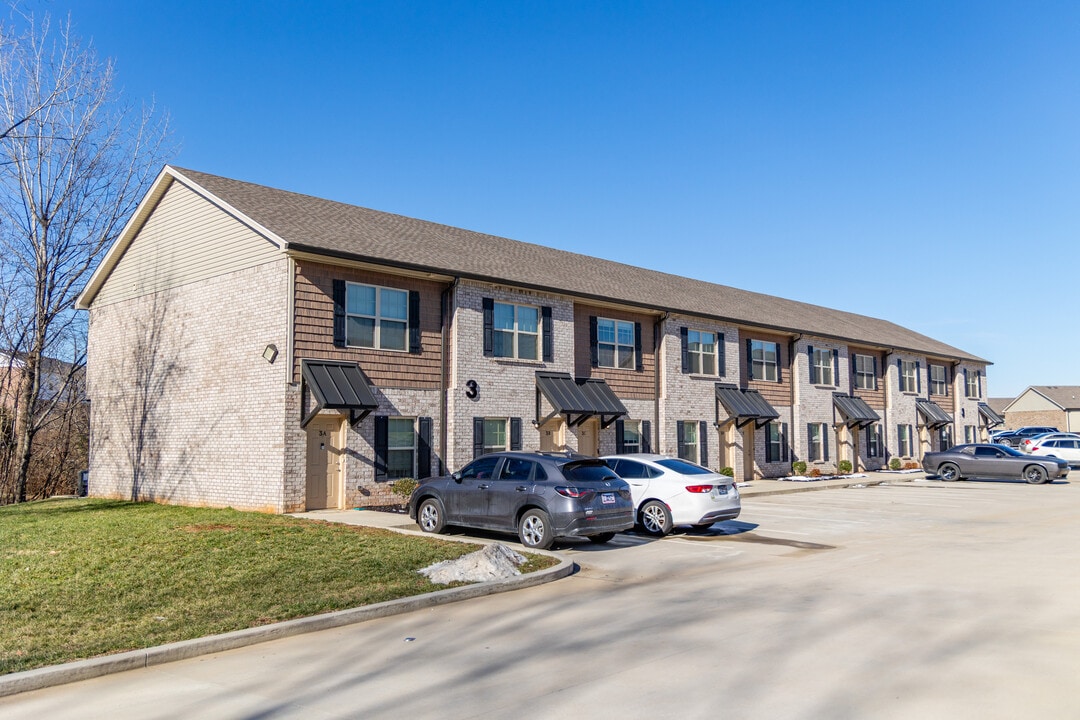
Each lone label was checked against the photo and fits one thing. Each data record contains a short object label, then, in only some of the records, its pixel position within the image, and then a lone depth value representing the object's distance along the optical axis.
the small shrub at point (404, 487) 19.98
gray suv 13.48
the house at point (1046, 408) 90.00
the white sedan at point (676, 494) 15.62
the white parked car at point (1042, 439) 40.59
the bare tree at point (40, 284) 29.12
